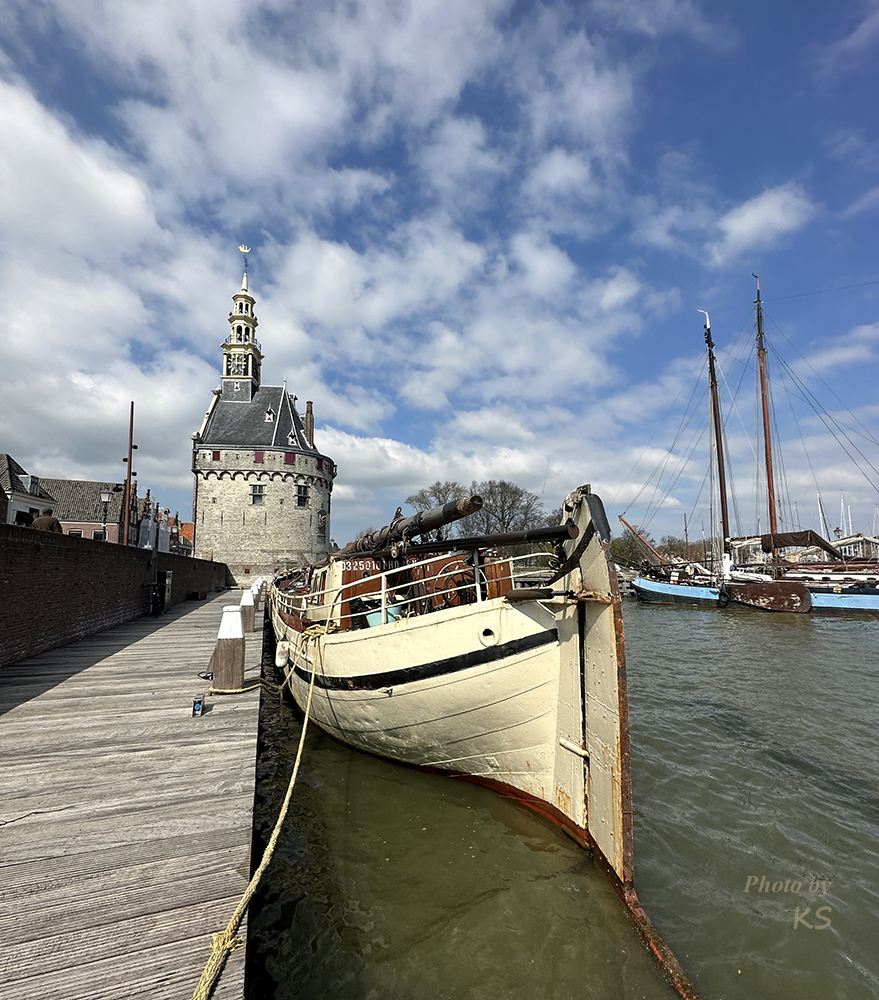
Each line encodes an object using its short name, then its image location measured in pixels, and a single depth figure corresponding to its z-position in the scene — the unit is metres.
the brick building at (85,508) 41.56
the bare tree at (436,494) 56.28
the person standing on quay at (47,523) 13.77
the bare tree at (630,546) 58.60
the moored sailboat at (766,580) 24.67
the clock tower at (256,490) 41.72
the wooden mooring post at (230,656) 6.36
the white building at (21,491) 32.09
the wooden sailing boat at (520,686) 4.16
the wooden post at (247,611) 11.59
